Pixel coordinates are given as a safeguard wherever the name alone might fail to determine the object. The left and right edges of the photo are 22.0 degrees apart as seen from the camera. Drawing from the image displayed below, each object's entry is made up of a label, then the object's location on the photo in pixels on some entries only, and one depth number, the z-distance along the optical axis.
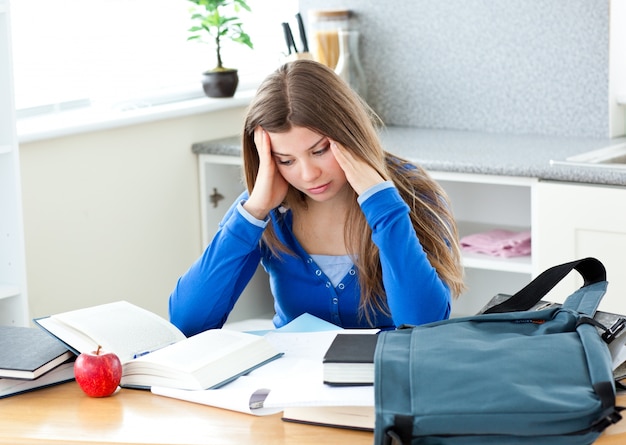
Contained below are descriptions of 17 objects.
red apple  2.89
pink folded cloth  4.46
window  4.56
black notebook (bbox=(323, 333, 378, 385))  2.73
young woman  3.29
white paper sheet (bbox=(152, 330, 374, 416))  2.71
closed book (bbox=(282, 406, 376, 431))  2.72
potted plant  4.91
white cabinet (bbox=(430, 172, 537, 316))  4.84
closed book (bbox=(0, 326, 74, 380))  2.93
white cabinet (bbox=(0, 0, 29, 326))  3.90
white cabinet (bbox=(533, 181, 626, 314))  4.12
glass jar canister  5.13
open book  2.92
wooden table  2.72
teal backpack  2.54
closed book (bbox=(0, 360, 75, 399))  2.96
